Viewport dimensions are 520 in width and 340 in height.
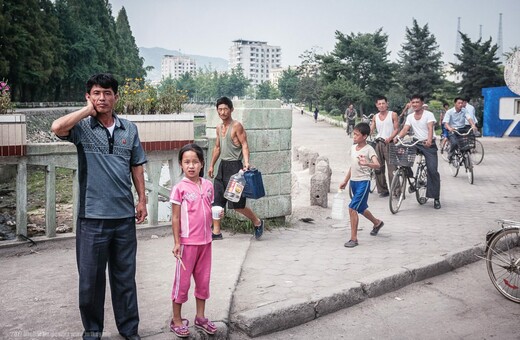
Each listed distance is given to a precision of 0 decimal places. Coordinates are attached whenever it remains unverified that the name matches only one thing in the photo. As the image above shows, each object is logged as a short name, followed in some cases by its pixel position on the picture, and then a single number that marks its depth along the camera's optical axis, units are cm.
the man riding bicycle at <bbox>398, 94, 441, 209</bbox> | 948
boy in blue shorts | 687
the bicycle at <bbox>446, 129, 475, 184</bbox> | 1221
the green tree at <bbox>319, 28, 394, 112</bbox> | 5200
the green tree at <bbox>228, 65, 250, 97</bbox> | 14400
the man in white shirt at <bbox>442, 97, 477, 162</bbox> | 1302
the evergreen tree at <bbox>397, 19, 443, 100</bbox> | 5100
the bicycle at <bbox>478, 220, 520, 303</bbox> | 511
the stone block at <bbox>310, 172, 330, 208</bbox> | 970
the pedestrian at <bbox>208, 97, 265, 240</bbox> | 692
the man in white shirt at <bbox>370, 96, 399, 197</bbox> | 1009
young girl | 408
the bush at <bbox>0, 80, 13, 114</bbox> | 601
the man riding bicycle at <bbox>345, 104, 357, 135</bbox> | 3060
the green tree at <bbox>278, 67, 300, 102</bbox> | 11456
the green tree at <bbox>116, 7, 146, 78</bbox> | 7718
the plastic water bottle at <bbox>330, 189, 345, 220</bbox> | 680
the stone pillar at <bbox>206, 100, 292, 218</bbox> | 743
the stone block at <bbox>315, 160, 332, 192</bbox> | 1036
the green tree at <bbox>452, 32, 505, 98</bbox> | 4069
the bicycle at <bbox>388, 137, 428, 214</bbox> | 903
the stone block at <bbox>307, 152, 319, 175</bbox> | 1407
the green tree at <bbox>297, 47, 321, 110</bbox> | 8208
